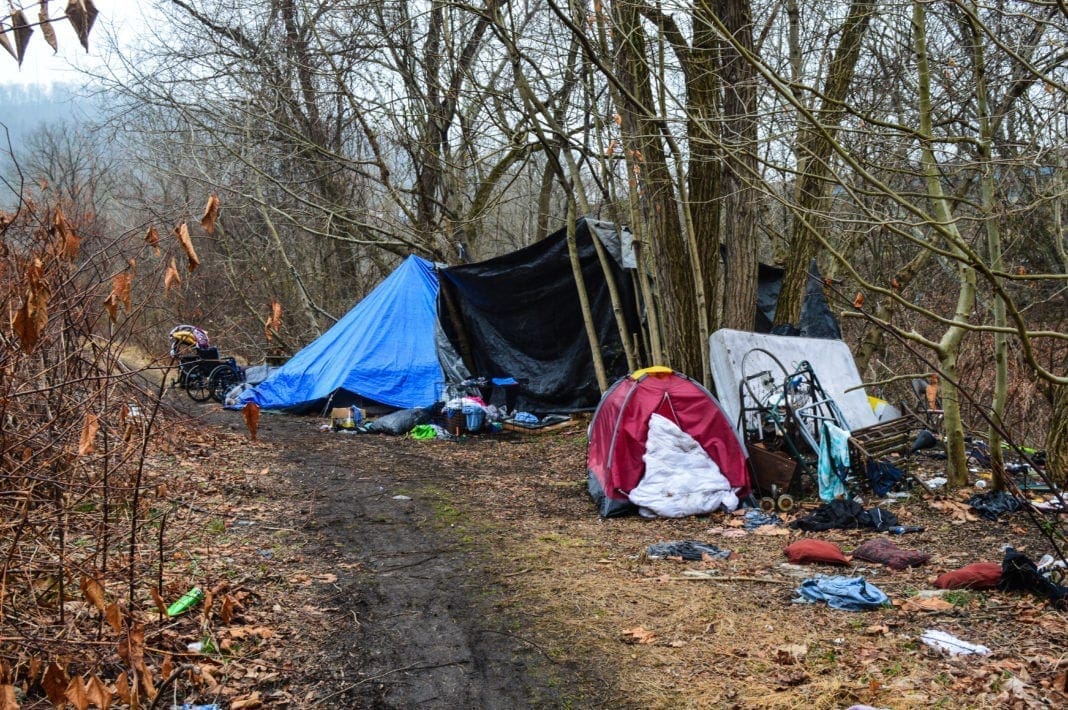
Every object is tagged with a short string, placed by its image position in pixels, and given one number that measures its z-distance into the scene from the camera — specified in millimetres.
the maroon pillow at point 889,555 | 5270
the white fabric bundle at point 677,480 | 6801
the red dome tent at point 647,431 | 6930
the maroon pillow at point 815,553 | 5395
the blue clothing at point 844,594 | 4551
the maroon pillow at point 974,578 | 4715
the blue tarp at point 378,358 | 12266
